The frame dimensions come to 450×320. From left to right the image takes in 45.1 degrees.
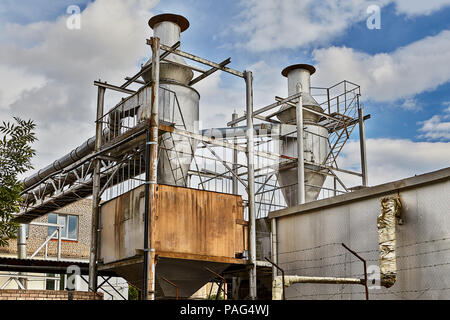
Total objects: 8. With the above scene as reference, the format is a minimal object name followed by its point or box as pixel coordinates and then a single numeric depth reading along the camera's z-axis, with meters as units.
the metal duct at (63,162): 20.83
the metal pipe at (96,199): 17.84
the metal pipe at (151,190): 14.22
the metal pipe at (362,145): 22.89
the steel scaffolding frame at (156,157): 15.63
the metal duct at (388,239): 11.80
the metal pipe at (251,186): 16.56
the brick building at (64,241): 31.70
